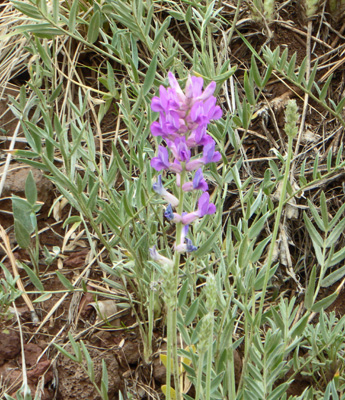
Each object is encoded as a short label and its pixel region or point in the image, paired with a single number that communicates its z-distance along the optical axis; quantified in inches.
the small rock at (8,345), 90.9
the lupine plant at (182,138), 57.3
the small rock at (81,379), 86.6
